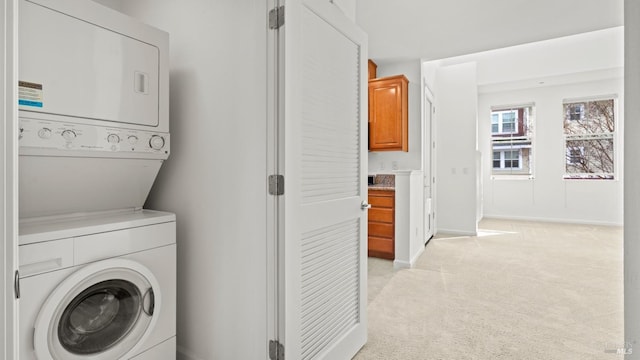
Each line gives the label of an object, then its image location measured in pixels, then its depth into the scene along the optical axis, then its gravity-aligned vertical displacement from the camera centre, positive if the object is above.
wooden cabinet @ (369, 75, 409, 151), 4.12 +0.84
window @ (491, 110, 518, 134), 6.88 +1.22
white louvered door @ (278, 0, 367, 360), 1.36 -0.03
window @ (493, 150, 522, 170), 6.88 +0.40
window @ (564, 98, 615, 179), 6.13 +0.76
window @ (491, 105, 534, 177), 6.76 +0.82
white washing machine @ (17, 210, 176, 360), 1.13 -0.45
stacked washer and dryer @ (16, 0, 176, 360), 1.18 -0.03
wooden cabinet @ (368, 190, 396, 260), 3.71 -0.55
